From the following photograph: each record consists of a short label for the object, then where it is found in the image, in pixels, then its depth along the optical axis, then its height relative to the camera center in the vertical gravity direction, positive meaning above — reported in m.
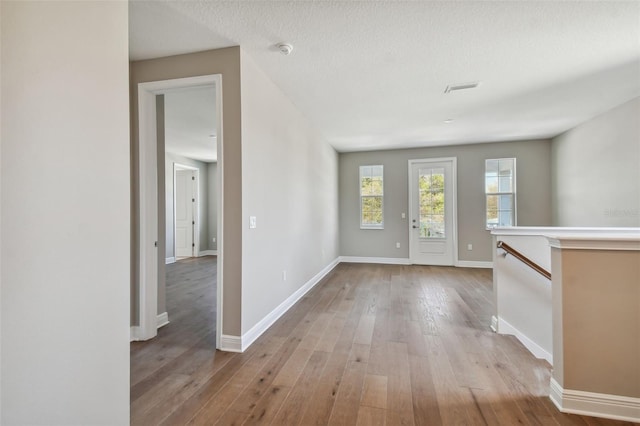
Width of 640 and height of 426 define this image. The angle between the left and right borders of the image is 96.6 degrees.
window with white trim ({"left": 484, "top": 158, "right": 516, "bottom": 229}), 5.89 +0.40
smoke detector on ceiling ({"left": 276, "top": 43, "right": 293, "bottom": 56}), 2.40 +1.40
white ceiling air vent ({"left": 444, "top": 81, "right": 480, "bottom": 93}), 3.20 +1.42
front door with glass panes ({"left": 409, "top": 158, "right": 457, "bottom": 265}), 6.14 -0.02
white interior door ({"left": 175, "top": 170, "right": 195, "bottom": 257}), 7.71 +0.01
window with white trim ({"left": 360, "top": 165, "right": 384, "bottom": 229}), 6.62 +0.33
